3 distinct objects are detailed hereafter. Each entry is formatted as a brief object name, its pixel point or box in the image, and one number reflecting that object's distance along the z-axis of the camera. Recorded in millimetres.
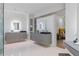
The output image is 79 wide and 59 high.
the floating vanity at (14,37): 6258
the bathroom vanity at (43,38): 5313
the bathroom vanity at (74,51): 1565
